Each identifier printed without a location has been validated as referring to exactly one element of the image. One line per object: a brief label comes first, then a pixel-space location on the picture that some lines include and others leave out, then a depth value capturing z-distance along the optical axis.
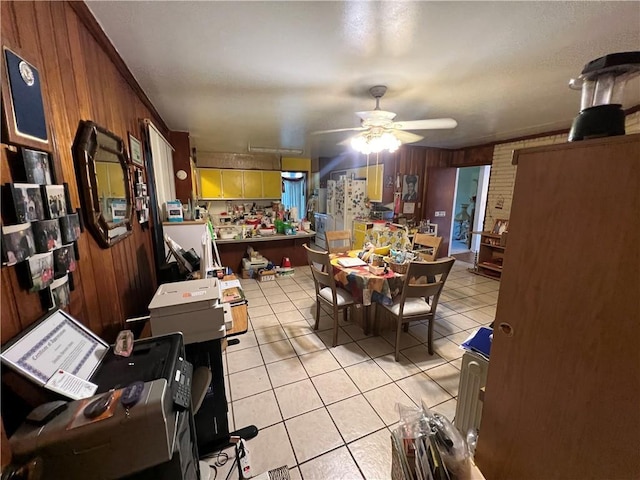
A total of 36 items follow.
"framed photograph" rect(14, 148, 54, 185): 0.76
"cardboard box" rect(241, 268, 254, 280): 4.39
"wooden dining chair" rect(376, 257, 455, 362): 2.06
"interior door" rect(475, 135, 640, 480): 0.67
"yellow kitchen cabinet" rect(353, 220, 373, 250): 4.71
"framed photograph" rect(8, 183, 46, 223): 0.70
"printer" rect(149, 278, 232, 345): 1.29
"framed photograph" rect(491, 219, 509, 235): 4.25
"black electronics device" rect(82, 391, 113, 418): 0.65
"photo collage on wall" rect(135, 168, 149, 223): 2.04
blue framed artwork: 0.71
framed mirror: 1.15
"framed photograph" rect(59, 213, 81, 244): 0.91
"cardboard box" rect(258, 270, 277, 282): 4.28
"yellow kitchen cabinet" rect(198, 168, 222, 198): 5.41
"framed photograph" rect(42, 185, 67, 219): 0.83
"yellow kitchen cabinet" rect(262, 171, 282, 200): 5.87
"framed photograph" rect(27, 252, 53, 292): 0.75
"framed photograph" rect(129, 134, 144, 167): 1.98
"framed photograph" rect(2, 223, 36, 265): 0.65
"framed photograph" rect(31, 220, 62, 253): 0.77
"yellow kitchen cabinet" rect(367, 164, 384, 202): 4.80
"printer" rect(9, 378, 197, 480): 0.60
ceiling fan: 2.11
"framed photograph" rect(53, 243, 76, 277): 0.86
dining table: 2.32
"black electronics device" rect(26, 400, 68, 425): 0.62
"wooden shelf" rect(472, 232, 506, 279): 4.31
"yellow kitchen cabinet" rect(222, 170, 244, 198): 5.55
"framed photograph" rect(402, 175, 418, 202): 4.97
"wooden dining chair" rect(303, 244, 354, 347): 2.37
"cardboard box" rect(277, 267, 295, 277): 4.47
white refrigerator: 5.18
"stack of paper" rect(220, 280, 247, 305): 1.92
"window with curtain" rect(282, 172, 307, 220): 6.82
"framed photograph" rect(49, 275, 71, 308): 0.85
